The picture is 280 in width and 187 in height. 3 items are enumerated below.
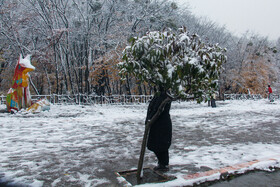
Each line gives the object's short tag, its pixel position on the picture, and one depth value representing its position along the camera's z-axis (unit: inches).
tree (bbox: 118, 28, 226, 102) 125.5
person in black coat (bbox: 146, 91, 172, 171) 158.6
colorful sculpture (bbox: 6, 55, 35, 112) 523.8
